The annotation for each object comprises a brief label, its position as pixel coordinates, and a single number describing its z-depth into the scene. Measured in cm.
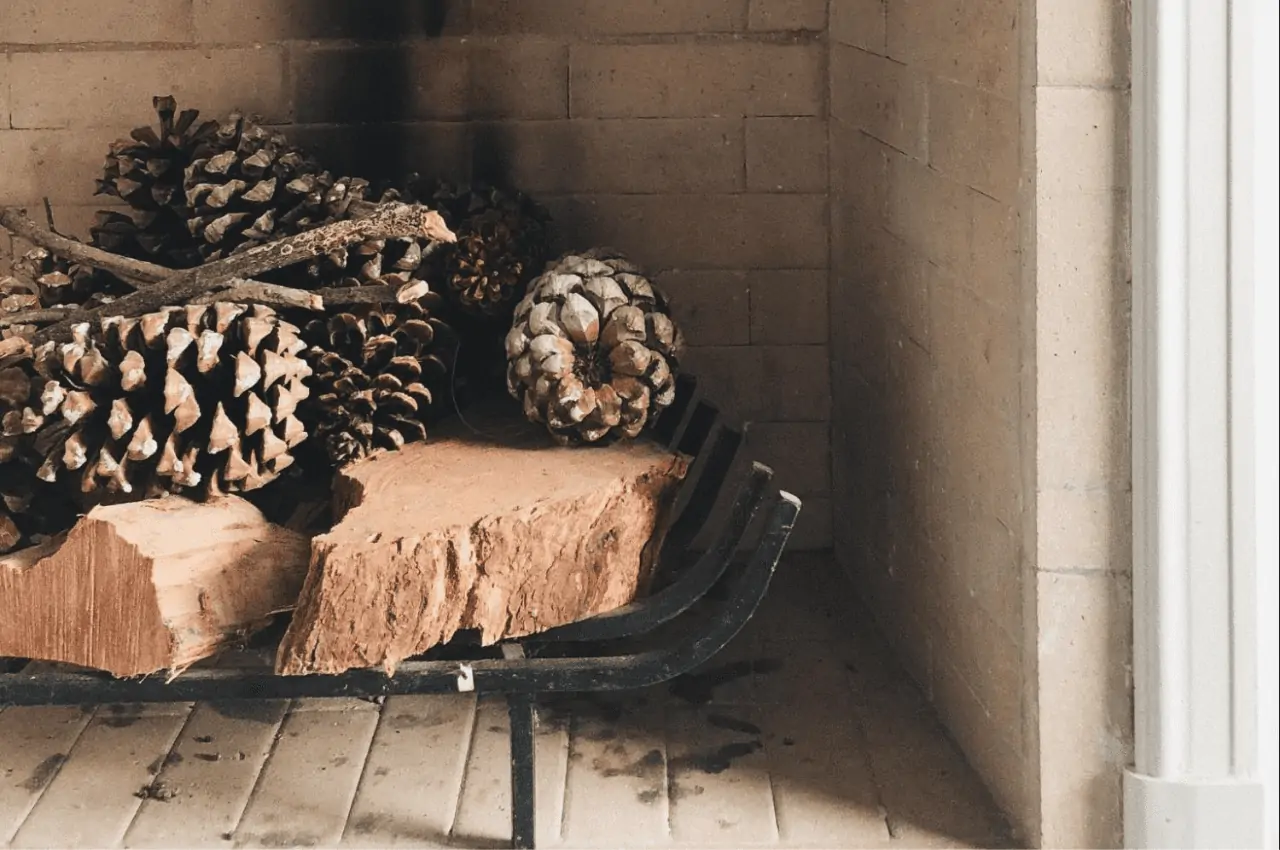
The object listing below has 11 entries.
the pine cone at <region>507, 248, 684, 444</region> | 200
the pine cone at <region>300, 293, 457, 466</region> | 200
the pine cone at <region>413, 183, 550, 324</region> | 210
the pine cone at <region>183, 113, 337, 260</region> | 209
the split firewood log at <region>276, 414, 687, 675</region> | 188
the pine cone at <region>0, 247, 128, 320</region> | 208
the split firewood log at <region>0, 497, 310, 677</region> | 188
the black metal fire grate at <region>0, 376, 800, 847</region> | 192
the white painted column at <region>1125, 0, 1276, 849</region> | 182
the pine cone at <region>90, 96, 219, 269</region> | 213
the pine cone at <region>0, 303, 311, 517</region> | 193
